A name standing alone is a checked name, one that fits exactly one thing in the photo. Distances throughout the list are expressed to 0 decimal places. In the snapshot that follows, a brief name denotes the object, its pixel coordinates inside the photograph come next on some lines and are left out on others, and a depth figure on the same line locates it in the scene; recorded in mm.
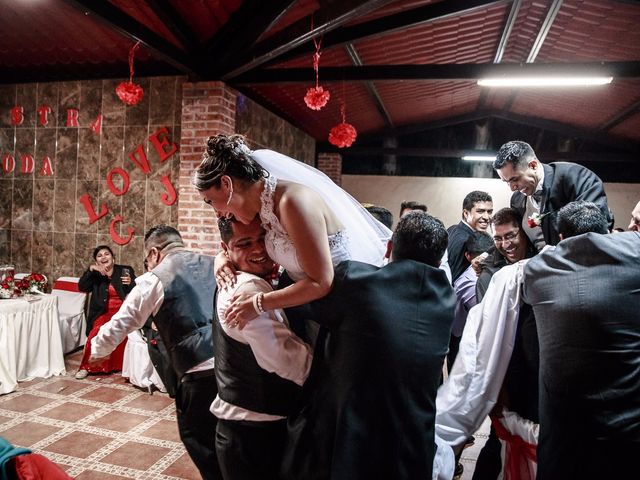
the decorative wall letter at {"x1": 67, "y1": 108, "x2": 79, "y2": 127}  5941
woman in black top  5172
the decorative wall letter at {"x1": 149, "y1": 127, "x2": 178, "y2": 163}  5586
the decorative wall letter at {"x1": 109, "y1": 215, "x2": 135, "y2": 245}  5801
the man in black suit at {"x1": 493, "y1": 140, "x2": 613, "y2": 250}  2645
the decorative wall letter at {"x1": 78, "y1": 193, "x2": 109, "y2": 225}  5895
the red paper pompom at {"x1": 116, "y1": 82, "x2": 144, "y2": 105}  4445
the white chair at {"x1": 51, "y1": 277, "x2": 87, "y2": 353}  5465
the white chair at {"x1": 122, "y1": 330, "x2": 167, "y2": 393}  4504
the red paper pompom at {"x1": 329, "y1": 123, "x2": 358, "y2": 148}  6098
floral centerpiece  4688
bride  1568
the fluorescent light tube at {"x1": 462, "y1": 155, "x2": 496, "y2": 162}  9969
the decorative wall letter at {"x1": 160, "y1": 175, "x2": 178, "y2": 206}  5598
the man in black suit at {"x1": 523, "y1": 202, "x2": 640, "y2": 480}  1730
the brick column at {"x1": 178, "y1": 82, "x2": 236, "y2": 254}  5203
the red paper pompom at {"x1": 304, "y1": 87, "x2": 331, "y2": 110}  4684
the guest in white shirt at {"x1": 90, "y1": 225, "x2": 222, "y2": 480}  2305
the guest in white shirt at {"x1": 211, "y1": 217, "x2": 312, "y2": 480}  1583
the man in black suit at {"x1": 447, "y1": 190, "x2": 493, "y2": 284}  3416
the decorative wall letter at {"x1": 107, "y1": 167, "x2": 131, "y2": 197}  5799
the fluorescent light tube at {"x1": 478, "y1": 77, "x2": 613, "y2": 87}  5074
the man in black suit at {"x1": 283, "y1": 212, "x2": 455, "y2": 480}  1472
